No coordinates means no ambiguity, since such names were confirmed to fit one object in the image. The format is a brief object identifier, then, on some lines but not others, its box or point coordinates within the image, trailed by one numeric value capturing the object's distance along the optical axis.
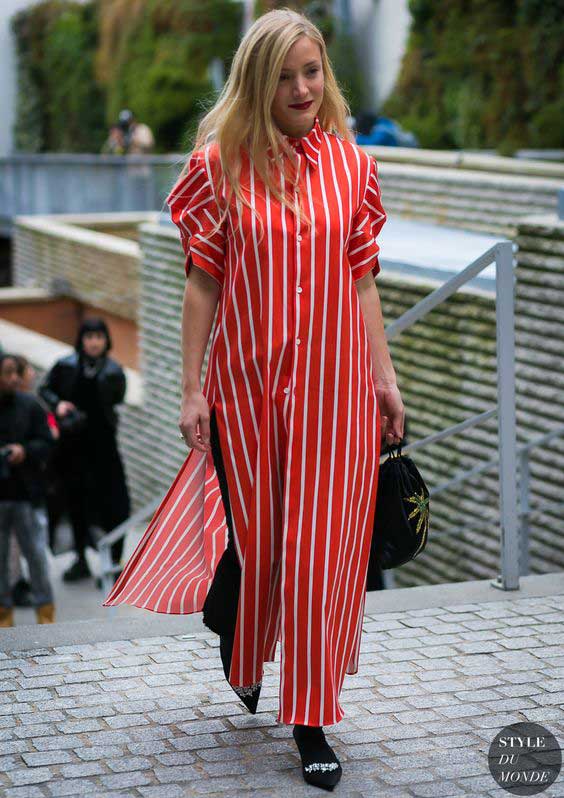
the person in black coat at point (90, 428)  8.58
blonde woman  3.29
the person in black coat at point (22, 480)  7.39
